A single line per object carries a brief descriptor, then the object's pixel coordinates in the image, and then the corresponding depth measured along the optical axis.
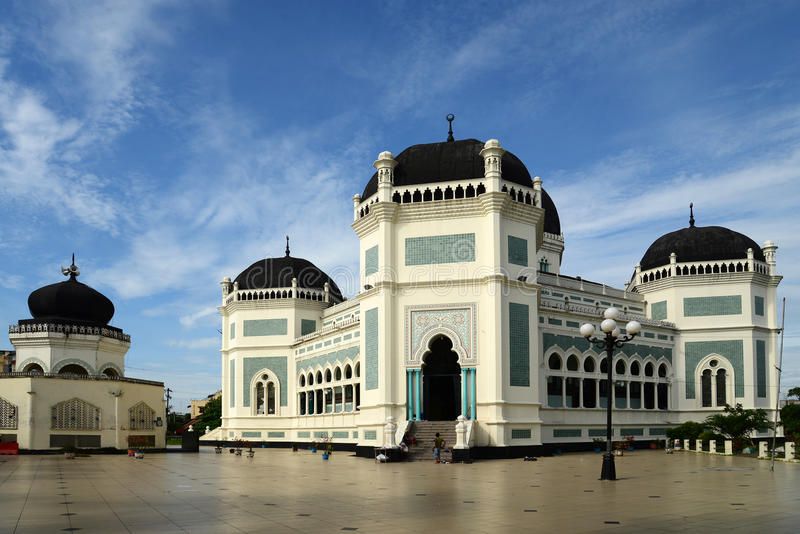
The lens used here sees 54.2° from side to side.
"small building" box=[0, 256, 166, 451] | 39.69
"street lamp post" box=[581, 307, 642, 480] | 20.28
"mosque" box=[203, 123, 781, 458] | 33.34
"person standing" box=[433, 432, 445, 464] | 29.86
